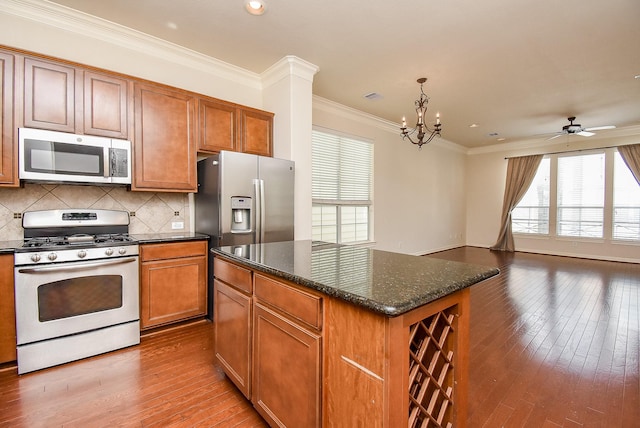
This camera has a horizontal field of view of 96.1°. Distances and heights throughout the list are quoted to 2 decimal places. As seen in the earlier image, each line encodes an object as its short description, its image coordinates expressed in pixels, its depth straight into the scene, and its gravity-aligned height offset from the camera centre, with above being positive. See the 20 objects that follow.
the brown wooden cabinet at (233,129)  3.14 +0.93
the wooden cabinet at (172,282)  2.65 -0.72
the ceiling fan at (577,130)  5.08 +1.44
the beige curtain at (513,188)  7.39 +0.60
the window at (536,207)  7.29 +0.08
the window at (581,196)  6.57 +0.35
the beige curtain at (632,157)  6.04 +1.14
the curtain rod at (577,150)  6.40 +1.42
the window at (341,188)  4.78 +0.38
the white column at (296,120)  3.47 +1.10
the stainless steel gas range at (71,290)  2.10 -0.66
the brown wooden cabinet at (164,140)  2.78 +0.69
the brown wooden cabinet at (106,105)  2.54 +0.93
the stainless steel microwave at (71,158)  2.29 +0.43
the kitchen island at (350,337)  0.99 -0.54
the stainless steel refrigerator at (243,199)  2.88 +0.10
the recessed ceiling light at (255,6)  2.47 +1.77
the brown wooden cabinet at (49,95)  2.29 +0.92
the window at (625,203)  6.14 +0.17
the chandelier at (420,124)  3.59 +1.12
